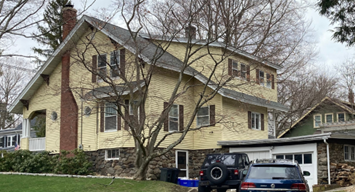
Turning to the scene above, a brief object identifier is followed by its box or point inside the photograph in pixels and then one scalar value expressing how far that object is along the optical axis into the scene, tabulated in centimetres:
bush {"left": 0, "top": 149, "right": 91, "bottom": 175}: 2162
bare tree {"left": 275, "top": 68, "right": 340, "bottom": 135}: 3781
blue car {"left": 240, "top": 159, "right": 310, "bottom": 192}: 1015
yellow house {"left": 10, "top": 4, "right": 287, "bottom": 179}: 2172
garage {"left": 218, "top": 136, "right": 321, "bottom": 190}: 1997
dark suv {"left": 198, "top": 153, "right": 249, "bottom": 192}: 1544
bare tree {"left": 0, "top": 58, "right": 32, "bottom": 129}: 4784
